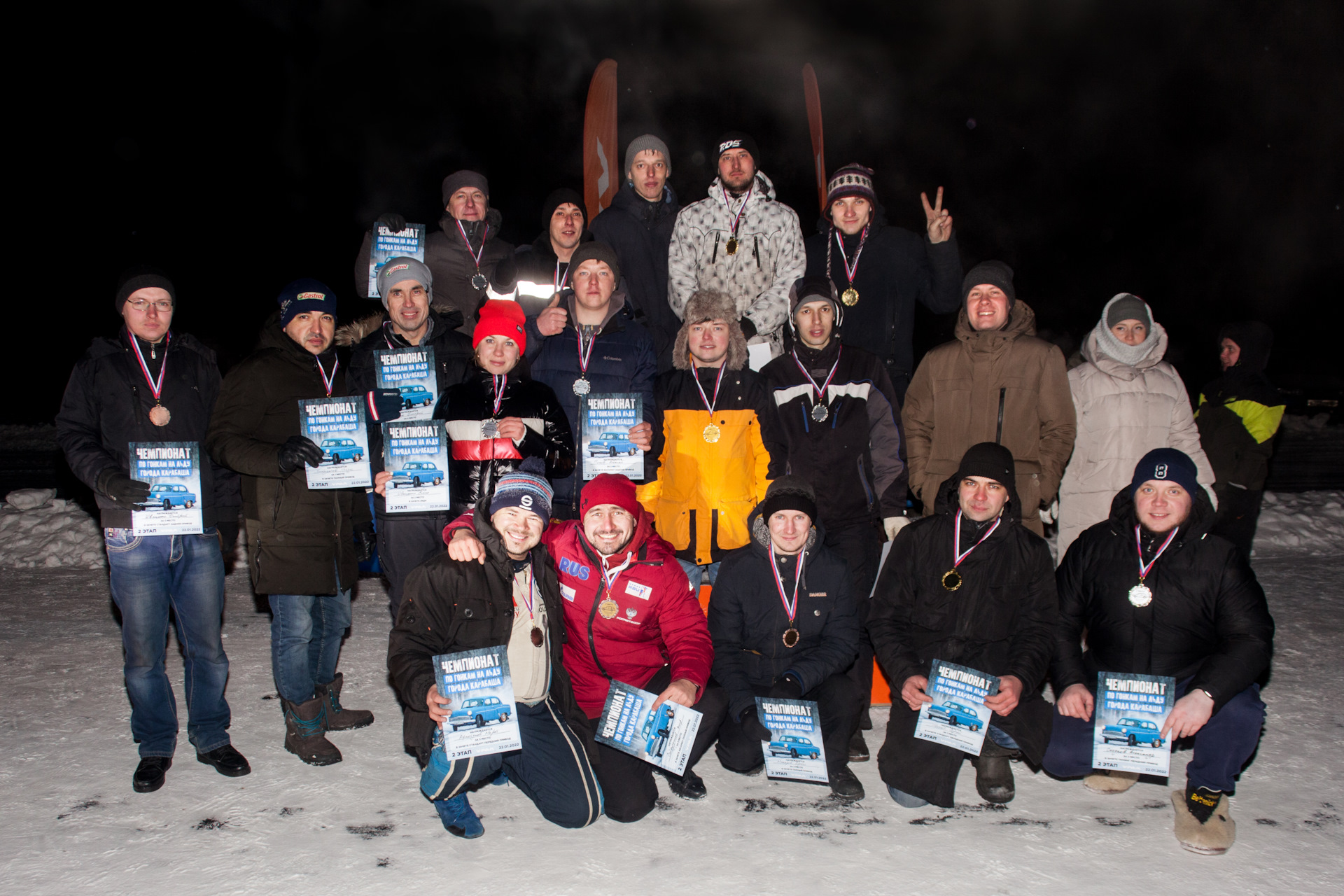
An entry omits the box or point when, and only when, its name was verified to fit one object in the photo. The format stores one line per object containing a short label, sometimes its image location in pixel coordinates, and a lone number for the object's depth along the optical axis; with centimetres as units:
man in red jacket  392
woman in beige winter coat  479
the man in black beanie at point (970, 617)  382
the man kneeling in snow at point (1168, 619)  362
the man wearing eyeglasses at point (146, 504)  386
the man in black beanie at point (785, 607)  405
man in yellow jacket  457
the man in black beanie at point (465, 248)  575
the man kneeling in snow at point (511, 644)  351
